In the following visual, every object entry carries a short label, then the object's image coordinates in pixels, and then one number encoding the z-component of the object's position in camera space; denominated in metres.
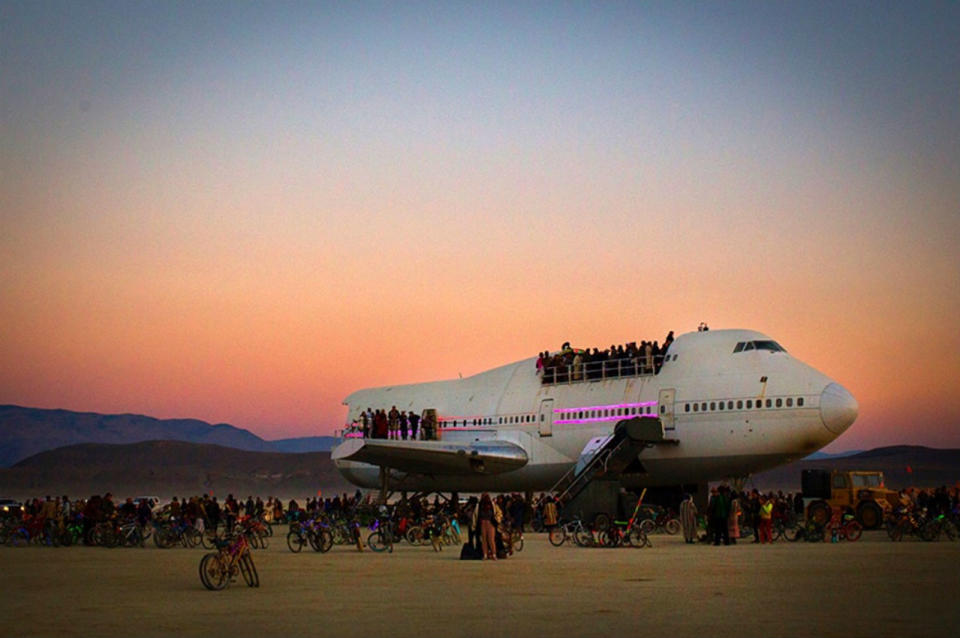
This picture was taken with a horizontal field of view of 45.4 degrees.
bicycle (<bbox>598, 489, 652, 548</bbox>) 29.36
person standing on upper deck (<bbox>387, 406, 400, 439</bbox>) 48.01
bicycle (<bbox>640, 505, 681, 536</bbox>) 36.84
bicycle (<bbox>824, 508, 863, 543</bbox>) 32.00
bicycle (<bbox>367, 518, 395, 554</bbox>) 29.73
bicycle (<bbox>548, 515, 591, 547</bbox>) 31.27
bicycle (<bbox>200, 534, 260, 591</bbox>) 18.36
